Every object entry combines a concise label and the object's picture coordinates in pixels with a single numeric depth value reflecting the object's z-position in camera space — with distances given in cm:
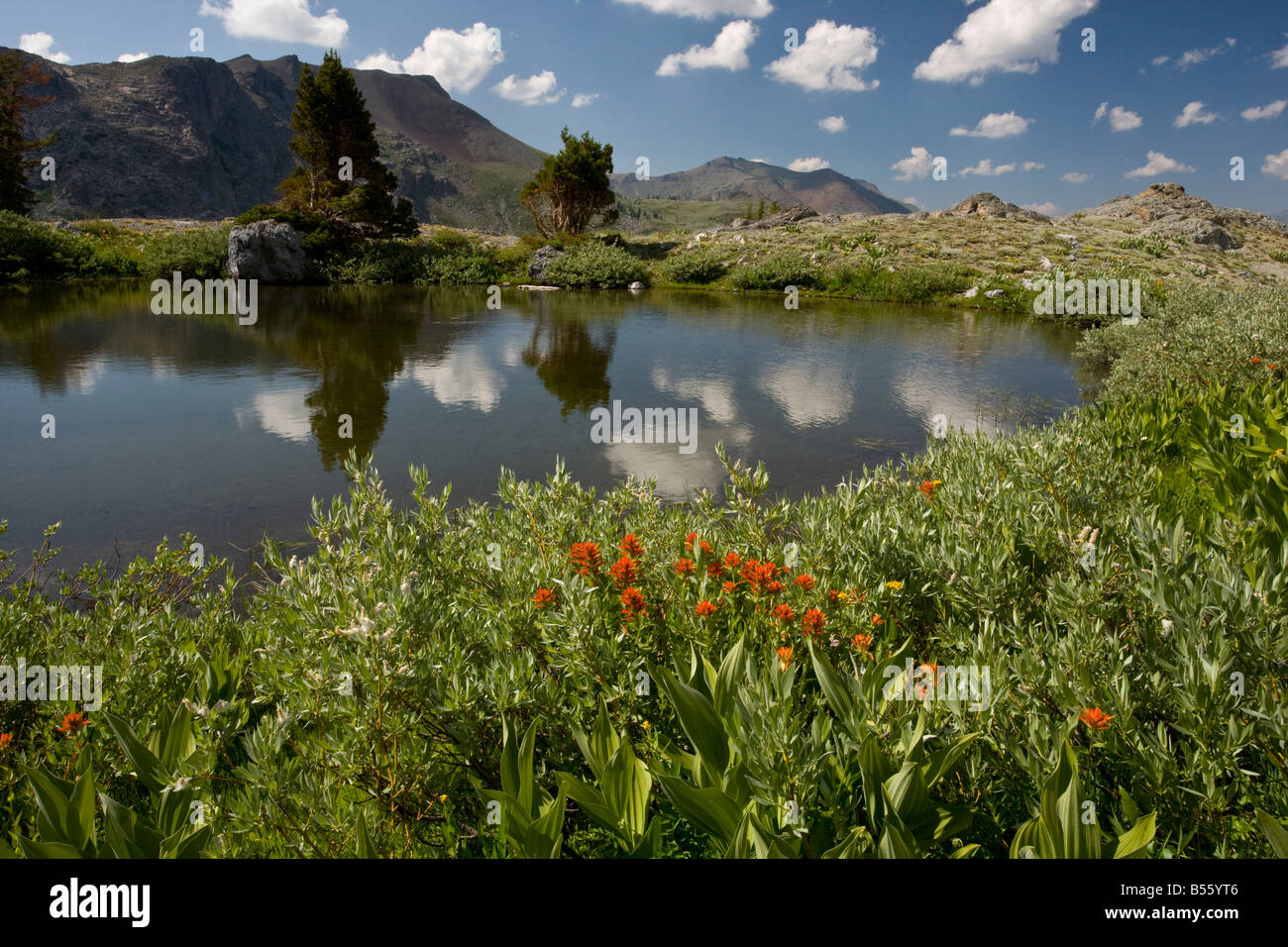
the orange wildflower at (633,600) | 269
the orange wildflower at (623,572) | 274
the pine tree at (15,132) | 3450
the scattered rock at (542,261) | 3200
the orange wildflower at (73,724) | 241
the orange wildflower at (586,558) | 296
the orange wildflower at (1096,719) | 188
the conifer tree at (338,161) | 3506
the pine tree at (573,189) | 4109
